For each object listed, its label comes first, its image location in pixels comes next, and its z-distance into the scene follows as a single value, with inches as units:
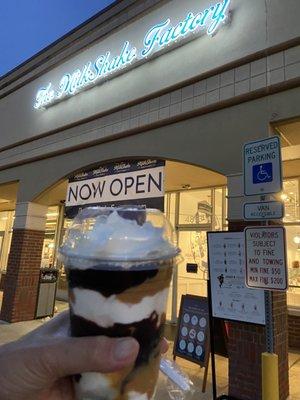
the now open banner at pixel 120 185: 233.1
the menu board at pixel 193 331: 195.5
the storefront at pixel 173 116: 192.1
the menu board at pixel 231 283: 155.5
